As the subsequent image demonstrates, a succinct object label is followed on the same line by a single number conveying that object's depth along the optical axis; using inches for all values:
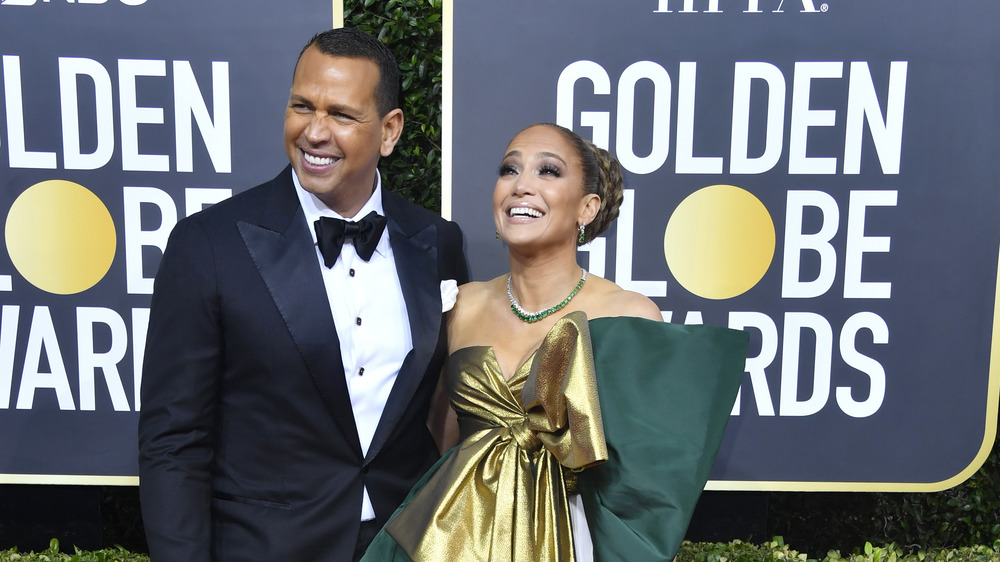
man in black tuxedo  65.8
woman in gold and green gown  62.1
